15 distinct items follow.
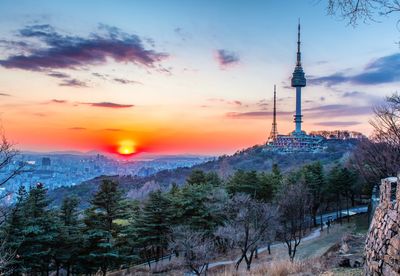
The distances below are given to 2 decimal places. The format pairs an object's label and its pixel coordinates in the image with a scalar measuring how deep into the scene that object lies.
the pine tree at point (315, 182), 41.29
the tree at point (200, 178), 42.09
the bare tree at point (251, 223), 23.03
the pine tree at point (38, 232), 20.56
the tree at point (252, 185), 38.97
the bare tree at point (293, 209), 24.16
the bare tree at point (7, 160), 11.75
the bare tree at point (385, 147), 23.12
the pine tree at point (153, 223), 28.80
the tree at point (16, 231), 18.75
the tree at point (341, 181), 42.03
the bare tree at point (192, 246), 21.25
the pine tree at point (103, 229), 23.03
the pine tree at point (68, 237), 22.56
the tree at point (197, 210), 30.80
